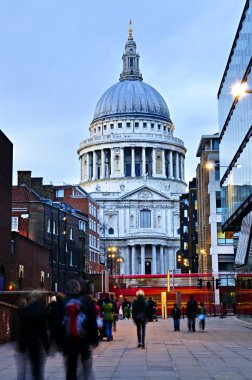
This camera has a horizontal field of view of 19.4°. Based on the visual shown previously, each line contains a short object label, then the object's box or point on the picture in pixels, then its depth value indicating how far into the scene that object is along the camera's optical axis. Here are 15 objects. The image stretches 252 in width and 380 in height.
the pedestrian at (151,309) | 51.76
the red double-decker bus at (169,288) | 80.31
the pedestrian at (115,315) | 40.28
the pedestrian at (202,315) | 39.58
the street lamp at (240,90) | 25.84
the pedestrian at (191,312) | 38.16
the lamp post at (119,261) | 151.62
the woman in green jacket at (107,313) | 29.86
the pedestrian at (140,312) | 25.09
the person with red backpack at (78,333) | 12.25
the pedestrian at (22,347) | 13.70
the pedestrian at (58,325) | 12.60
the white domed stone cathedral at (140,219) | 181.75
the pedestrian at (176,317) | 39.88
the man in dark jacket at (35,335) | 13.52
